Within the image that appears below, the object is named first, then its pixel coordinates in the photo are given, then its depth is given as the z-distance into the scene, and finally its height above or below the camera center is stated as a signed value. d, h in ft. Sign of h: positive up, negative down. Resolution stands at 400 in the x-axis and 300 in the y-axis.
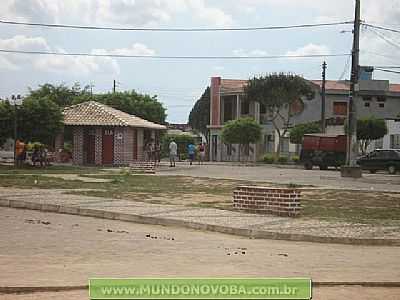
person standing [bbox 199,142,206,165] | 194.70 -2.94
